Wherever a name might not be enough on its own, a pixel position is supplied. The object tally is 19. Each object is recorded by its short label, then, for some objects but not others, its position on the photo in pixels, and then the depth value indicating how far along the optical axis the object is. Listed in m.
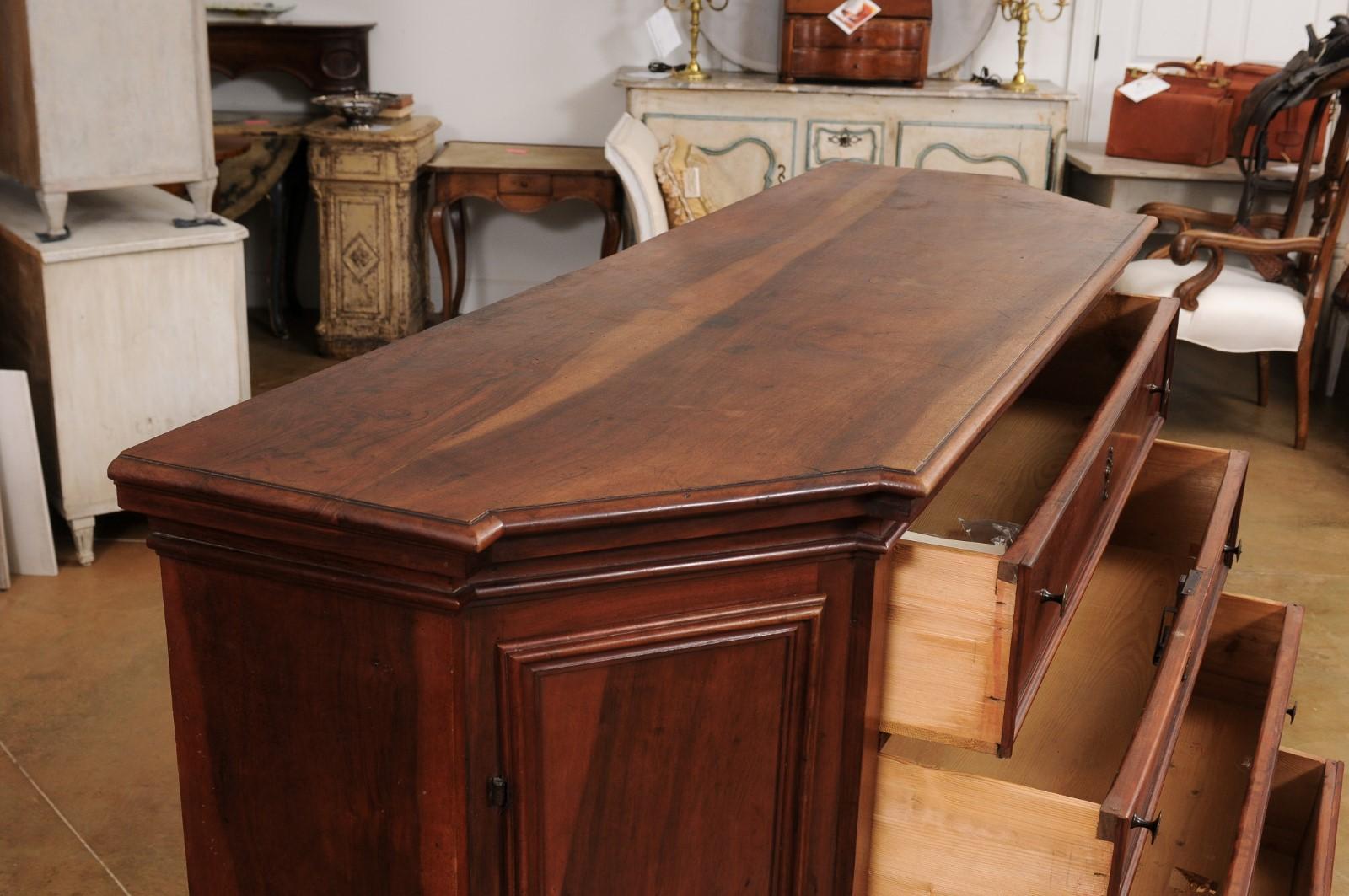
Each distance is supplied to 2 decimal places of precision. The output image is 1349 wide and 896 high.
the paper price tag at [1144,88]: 4.82
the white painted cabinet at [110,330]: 3.27
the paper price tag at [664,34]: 5.06
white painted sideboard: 4.88
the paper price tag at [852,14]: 4.81
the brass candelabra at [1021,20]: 4.92
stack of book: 5.15
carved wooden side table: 5.07
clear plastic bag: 1.92
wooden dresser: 1.20
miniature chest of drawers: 4.84
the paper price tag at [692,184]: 4.63
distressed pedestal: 4.94
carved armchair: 4.28
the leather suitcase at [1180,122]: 4.77
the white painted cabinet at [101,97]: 3.12
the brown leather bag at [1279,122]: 4.84
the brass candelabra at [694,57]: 5.01
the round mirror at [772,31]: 5.27
